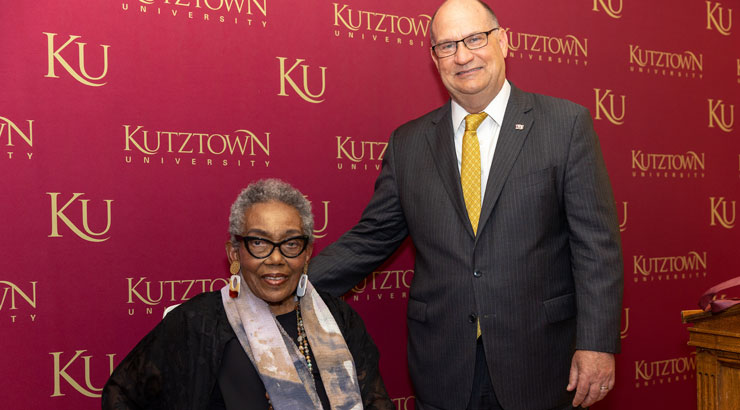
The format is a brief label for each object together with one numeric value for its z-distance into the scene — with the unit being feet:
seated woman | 6.17
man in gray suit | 7.08
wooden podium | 7.07
